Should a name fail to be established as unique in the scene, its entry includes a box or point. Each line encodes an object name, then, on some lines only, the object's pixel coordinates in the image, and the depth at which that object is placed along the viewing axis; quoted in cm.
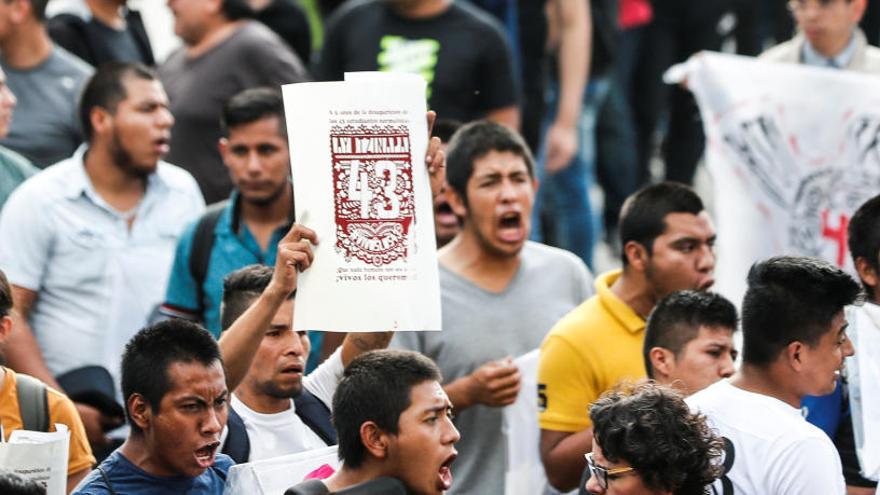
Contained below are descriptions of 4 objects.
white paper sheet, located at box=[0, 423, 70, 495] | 1037
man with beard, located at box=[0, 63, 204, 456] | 1528
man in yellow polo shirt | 1310
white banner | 1683
